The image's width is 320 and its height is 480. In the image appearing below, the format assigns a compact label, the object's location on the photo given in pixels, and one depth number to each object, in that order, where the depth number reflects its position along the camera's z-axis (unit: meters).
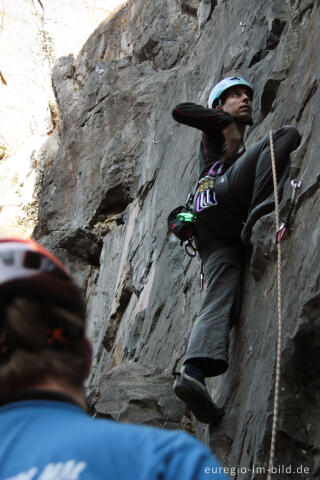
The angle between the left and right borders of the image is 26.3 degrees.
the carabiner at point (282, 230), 4.32
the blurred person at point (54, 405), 1.44
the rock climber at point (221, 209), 4.63
